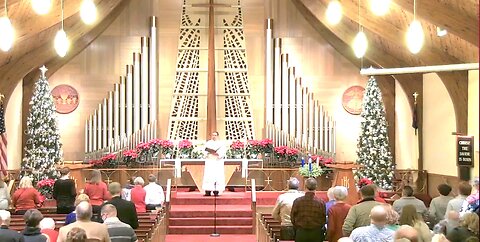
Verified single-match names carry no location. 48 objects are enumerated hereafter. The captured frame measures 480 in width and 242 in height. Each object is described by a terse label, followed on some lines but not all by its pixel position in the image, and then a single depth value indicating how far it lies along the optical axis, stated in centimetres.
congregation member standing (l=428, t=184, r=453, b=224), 974
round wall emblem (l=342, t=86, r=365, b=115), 1966
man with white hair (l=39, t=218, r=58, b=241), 793
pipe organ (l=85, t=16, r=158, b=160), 1884
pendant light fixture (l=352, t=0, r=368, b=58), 1181
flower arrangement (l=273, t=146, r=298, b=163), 1828
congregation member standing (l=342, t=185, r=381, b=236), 755
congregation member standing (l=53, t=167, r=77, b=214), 1119
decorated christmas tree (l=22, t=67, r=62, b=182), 1697
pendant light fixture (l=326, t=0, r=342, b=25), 1098
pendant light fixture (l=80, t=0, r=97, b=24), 1020
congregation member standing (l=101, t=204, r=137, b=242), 751
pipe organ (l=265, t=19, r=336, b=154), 1898
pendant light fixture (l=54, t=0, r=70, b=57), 1131
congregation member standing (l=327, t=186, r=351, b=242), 838
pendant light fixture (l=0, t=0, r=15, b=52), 981
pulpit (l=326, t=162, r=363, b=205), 1570
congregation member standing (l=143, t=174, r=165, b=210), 1377
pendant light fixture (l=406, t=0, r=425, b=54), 1005
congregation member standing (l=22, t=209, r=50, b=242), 720
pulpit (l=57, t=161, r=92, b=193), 1673
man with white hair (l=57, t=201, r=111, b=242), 679
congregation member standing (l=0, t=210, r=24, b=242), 718
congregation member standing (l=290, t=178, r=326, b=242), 854
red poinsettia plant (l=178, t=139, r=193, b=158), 1794
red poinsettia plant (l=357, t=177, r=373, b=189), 1580
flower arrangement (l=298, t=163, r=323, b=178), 1600
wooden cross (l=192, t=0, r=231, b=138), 1850
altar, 1725
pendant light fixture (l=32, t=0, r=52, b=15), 929
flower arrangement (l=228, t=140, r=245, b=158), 1804
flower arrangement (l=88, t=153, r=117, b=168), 1809
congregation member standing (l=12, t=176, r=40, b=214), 1184
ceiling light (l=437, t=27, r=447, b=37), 1340
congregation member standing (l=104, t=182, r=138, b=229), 881
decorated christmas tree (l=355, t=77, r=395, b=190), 1756
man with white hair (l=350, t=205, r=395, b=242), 650
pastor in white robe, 1625
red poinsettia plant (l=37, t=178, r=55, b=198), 1615
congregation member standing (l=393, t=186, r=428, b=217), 930
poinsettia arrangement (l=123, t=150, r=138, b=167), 1805
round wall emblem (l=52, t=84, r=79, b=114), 1941
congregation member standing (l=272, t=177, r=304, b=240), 924
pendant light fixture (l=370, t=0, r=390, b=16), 1006
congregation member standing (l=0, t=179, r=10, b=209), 1151
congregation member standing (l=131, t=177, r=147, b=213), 1266
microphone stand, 1458
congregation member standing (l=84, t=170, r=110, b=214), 1118
